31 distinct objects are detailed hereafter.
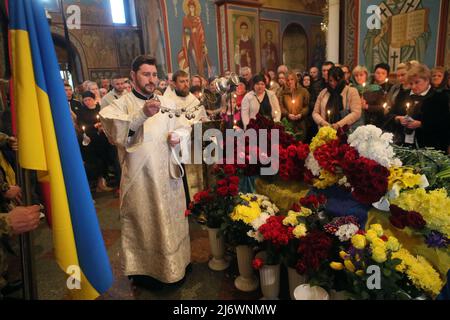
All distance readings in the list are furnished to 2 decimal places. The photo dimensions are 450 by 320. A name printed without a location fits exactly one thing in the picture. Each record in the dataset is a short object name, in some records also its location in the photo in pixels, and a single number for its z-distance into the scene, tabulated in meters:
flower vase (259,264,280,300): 2.24
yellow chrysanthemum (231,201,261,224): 2.34
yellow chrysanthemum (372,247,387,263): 1.54
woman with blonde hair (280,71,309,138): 5.05
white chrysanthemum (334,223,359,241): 1.79
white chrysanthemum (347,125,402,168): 1.85
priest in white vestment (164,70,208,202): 4.07
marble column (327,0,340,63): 6.28
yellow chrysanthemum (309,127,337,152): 2.22
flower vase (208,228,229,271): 2.88
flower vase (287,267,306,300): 2.15
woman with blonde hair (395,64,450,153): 3.17
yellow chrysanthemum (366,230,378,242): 1.64
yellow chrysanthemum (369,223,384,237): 1.69
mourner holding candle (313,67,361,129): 3.89
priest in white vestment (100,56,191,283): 2.30
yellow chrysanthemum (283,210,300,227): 2.11
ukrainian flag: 1.35
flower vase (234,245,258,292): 2.52
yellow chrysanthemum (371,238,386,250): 1.58
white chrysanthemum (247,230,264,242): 2.27
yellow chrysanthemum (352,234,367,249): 1.64
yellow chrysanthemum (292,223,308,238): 1.97
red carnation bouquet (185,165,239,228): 2.54
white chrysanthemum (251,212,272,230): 2.29
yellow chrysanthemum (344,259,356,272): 1.66
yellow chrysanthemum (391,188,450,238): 1.57
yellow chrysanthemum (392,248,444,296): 1.52
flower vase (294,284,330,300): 1.79
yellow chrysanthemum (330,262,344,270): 1.72
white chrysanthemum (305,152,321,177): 2.20
